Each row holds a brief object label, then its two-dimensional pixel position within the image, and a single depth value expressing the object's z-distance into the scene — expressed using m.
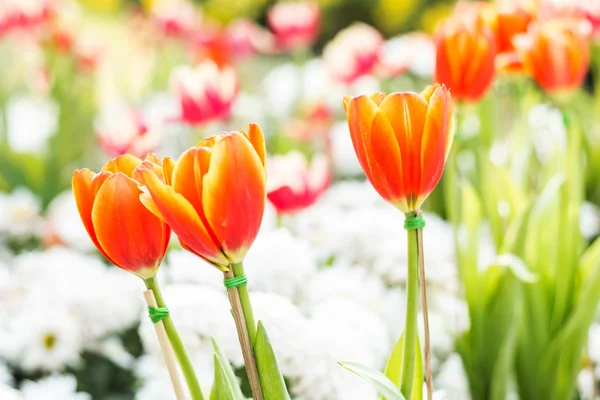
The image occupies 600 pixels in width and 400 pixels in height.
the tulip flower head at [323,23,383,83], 2.00
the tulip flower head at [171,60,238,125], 1.52
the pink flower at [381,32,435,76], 1.92
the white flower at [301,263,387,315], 1.20
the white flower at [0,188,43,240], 1.85
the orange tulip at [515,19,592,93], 1.20
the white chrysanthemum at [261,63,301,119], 2.83
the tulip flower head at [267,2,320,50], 2.63
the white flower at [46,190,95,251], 1.66
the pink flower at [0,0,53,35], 2.45
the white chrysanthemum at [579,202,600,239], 1.62
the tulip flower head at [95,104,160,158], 1.38
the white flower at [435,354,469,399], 1.25
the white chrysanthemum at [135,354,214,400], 1.11
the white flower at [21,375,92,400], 1.14
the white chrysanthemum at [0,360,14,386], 1.13
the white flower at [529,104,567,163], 1.53
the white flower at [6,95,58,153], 2.64
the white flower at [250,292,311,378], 1.07
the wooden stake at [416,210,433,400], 0.92
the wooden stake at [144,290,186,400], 0.92
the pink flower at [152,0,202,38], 2.93
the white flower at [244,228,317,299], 1.18
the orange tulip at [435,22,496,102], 1.14
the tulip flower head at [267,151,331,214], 1.24
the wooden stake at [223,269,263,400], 0.90
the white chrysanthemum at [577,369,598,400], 1.26
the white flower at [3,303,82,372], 1.23
